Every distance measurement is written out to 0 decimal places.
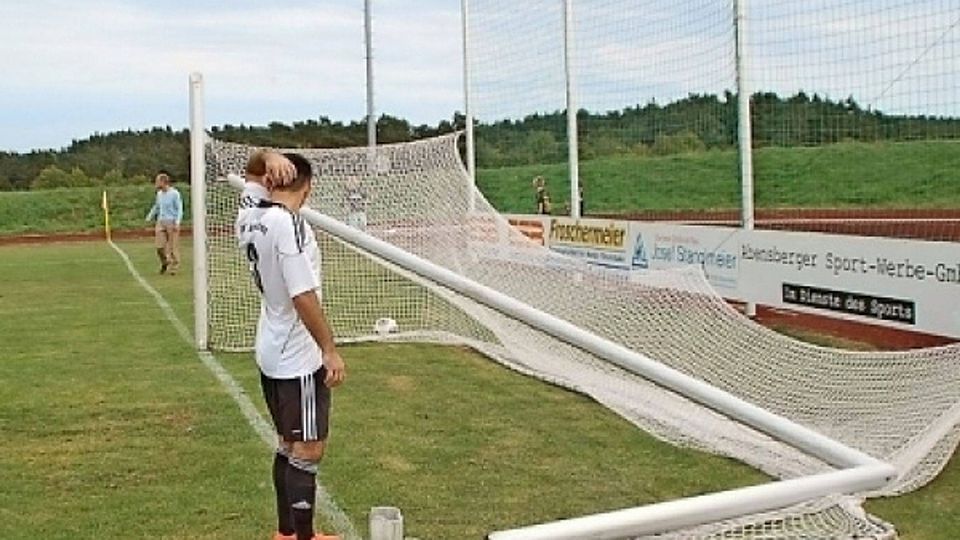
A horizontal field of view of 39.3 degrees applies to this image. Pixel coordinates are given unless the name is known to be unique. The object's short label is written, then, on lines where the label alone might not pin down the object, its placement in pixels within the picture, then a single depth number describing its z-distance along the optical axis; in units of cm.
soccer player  518
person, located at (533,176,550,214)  1805
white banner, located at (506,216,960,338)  950
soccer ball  1281
